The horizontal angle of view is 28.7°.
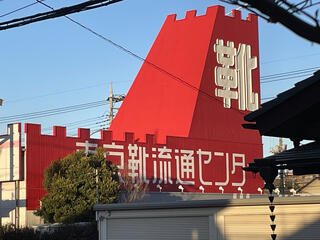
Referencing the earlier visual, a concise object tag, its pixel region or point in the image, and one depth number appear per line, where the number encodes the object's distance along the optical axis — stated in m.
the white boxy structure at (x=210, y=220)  12.93
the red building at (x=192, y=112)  35.09
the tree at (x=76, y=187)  30.61
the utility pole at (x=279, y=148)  55.90
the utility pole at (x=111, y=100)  70.25
